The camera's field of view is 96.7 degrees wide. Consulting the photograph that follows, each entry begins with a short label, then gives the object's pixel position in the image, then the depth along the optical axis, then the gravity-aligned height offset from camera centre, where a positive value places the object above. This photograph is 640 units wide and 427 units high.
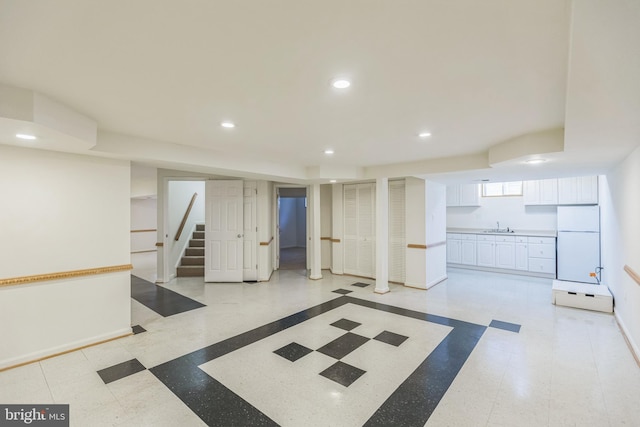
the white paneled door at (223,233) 5.59 -0.37
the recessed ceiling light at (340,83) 1.78 +0.83
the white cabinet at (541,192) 5.89 +0.46
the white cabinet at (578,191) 5.44 +0.44
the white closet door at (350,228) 6.22 -0.32
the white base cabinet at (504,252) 5.79 -0.86
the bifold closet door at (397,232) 5.57 -0.36
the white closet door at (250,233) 5.73 -0.38
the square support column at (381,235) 4.95 -0.37
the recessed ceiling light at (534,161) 3.09 +0.58
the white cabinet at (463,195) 6.93 +0.47
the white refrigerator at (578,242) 5.24 -0.55
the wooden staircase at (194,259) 6.17 -1.01
